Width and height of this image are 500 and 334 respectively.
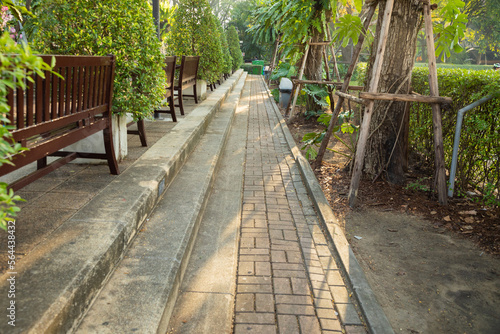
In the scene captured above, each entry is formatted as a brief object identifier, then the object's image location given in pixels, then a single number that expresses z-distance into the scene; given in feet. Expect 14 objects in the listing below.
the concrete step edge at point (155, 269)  7.38
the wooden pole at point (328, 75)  31.34
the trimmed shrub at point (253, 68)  117.30
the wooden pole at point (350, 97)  16.28
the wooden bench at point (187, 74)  25.73
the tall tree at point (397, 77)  17.42
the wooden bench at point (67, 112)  8.21
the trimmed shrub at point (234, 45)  81.35
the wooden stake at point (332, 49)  30.32
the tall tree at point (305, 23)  29.27
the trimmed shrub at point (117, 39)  13.38
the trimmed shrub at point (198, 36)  34.42
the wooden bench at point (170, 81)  21.76
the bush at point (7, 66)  4.22
